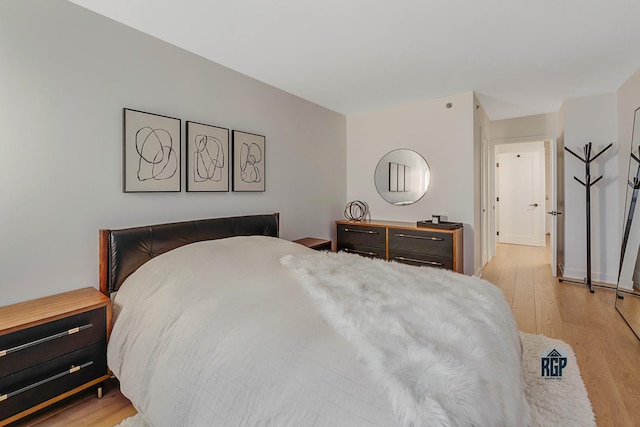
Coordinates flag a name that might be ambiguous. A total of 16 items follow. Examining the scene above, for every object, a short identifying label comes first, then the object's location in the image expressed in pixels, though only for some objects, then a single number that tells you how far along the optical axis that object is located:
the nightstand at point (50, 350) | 1.45
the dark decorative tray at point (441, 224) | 3.40
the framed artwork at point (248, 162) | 2.88
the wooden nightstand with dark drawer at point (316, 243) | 3.38
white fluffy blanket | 0.86
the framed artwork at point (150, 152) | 2.14
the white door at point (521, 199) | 6.34
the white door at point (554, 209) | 4.26
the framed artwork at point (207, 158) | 2.52
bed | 0.92
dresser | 3.31
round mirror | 3.96
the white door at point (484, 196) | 4.30
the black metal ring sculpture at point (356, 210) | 4.37
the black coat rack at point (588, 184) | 3.61
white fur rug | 1.55
